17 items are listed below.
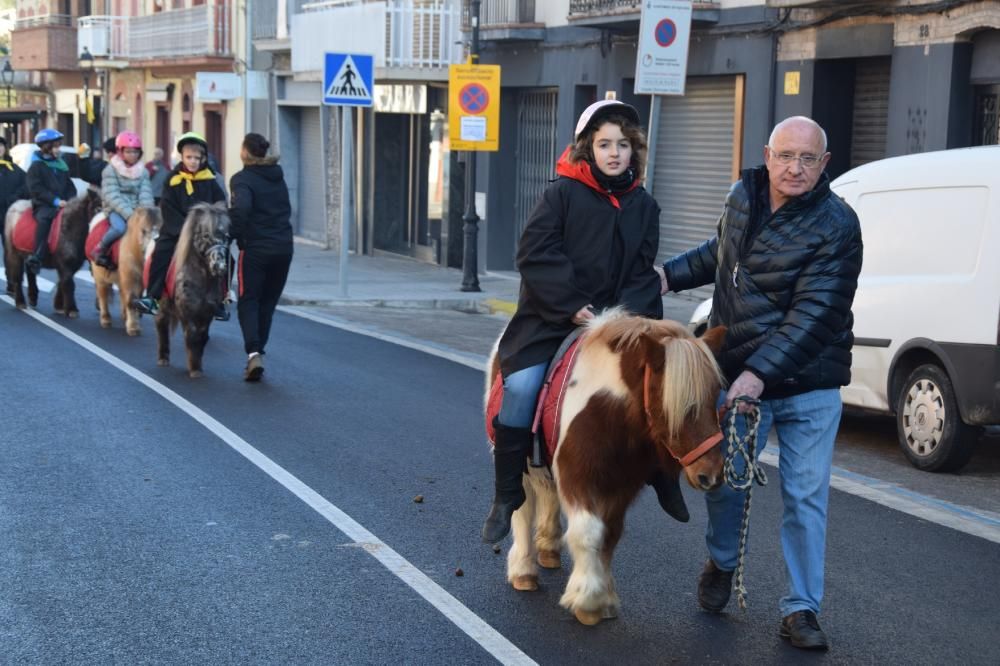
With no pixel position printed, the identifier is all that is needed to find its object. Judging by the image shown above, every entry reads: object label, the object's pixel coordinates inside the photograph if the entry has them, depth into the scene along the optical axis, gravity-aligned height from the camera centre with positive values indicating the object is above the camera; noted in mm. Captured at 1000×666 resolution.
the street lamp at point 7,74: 60453 +349
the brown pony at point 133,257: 14711 -1676
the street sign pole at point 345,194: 20516 -1410
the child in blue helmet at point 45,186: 17516 -1197
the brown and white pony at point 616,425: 5344 -1189
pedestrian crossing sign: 20547 +156
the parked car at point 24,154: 35688 -1763
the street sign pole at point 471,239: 22109 -2081
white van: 9484 -1264
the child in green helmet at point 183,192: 13344 -914
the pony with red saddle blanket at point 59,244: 16828 -1791
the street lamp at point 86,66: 48500 +616
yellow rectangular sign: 21141 -128
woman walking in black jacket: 12656 -1162
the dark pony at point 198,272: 12453 -1520
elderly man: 5512 -791
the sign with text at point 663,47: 14188 +472
